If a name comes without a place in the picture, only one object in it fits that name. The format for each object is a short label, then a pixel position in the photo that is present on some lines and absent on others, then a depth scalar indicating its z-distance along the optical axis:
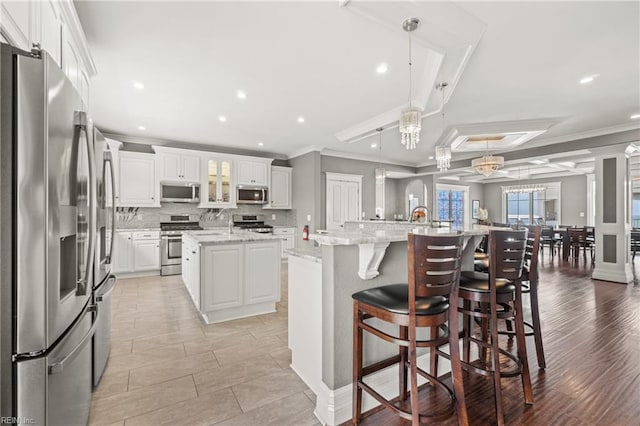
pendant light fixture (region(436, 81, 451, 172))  4.36
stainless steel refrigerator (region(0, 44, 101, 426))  1.00
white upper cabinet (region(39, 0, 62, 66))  1.56
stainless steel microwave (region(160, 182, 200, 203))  5.77
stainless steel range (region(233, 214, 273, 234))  6.75
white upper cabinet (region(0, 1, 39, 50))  1.15
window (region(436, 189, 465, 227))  11.84
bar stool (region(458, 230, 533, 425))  1.71
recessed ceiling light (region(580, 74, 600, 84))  3.16
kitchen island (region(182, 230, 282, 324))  3.13
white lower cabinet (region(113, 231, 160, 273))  5.16
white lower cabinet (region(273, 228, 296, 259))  7.07
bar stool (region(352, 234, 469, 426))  1.37
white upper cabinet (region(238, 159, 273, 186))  6.48
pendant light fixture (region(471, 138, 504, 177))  5.50
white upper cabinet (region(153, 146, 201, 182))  5.68
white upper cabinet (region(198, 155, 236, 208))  6.11
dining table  7.28
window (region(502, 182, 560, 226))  10.60
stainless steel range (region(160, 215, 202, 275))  5.41
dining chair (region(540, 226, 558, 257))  7.60
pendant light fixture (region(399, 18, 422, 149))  2.81
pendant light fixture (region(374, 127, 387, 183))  5.60
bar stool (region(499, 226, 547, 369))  2.07
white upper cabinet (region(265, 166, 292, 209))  6.96
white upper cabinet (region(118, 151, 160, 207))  5.37
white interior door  6.86
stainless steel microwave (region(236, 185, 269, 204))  6.50
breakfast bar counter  1.67
